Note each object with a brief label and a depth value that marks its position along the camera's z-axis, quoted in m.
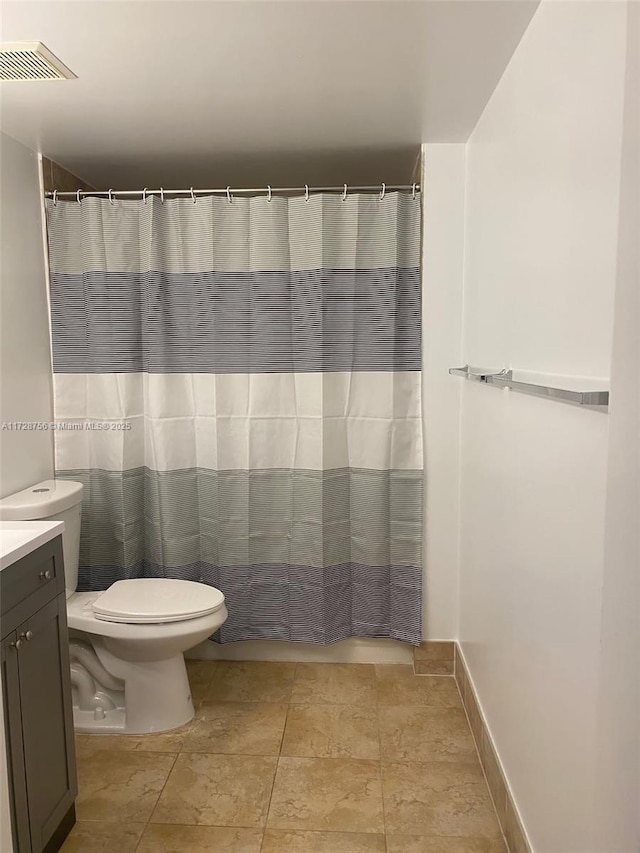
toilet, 2.39
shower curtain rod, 2.71
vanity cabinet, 1.64
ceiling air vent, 1.75
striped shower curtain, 2.77
